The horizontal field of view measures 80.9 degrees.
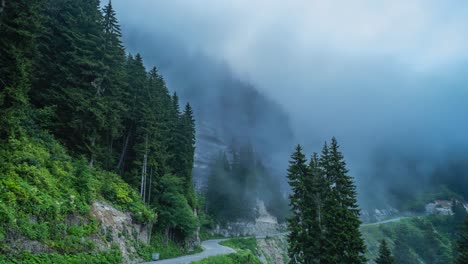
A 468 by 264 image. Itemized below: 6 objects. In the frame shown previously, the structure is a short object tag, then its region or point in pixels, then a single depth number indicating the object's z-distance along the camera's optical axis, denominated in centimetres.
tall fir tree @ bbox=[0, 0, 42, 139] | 1461
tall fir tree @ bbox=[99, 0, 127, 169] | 2823
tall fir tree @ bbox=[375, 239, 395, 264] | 3666
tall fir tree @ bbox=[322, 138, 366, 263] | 2411
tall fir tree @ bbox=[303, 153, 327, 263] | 2479
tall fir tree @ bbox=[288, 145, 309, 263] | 2569
